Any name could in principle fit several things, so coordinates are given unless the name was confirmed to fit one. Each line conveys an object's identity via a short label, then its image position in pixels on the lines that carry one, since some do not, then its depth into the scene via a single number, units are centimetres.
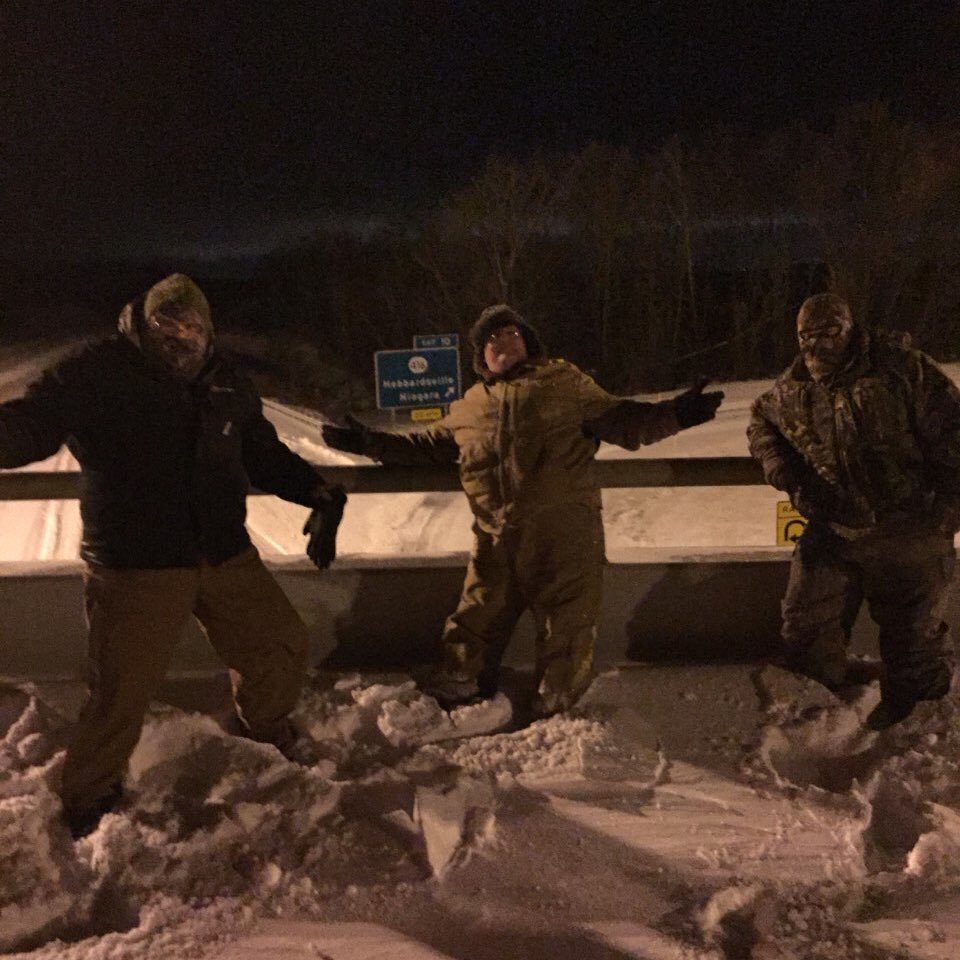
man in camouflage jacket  364
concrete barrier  439
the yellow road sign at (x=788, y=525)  468
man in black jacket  311
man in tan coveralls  384
